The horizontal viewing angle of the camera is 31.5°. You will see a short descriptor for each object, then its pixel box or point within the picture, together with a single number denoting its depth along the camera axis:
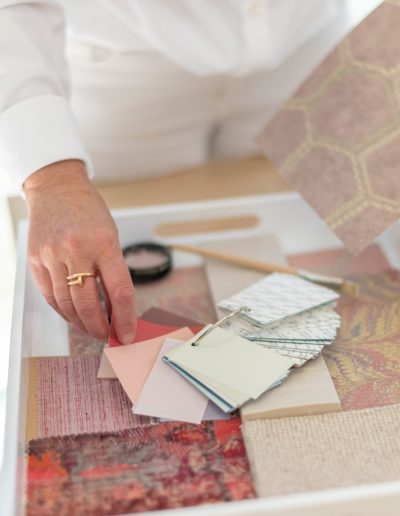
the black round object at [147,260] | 0.93
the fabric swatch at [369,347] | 0.71
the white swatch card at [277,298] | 0.78
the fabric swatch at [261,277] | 0.67
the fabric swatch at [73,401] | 0.68
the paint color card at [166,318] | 0.82
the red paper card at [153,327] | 0.75
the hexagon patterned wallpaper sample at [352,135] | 0.84
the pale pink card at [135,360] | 0.71
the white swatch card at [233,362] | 0.68
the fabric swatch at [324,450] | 0.60
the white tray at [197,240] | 0.55
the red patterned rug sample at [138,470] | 0.59
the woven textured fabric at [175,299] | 0.82
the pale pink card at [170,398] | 0.68
